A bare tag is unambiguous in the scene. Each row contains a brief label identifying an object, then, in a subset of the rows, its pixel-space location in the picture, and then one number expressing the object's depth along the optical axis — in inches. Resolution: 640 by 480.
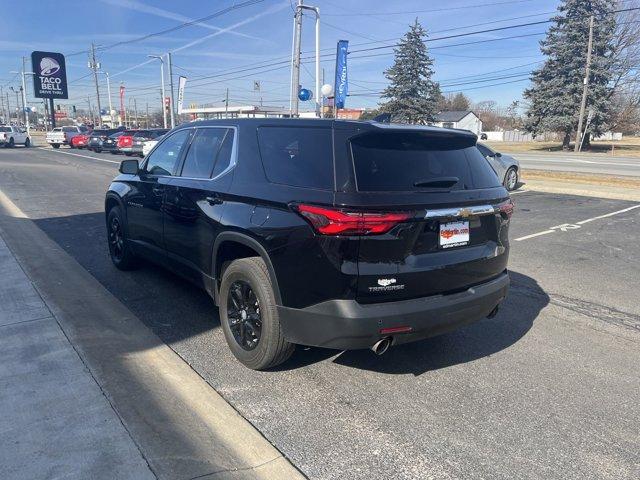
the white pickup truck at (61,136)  1718.8
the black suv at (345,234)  119.3
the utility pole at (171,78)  1914.9
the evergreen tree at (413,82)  1883.6
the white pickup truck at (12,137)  1610.5
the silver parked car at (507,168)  570.5
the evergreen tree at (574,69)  1603.1
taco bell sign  2064.5
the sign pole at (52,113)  2123.5
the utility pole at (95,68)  2591.0
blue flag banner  1045.8
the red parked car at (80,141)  1638.8
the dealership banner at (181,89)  1942.7
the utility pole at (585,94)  1508.4
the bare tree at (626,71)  1753.2
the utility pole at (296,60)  983.0
